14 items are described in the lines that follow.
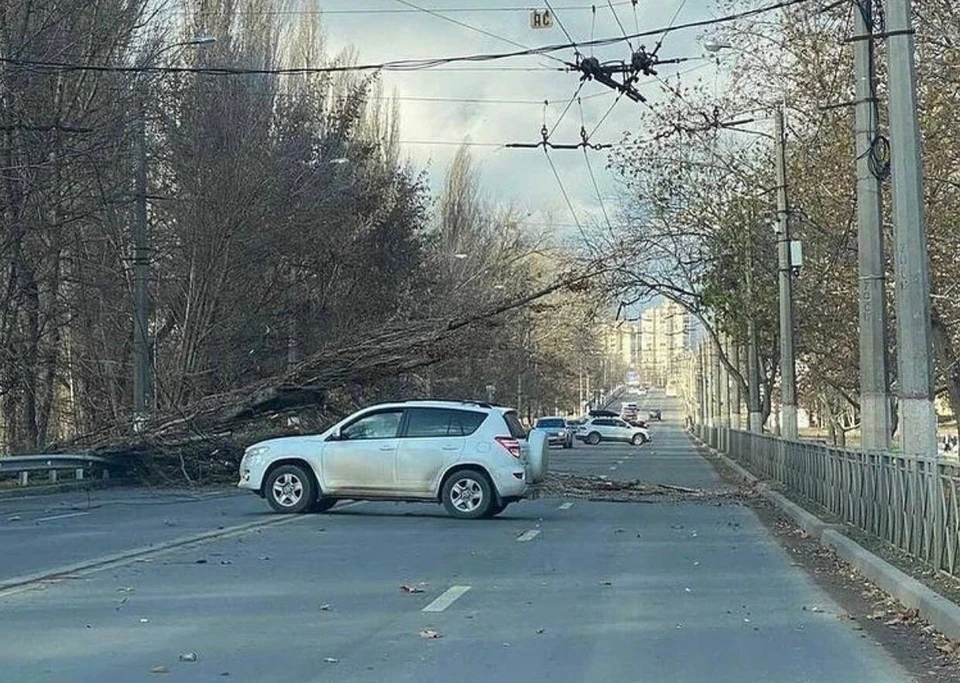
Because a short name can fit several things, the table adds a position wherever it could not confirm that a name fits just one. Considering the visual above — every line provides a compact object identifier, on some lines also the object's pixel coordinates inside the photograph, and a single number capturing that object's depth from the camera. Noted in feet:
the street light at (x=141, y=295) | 99.91
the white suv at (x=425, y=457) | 69.72
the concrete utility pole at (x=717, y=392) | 248.07
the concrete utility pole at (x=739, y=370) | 184.95
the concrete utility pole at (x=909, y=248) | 51.72
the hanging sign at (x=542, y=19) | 74.69
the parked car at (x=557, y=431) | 241.35
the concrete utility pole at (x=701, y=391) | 314.35
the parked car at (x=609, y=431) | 274.46
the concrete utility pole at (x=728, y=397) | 208.74
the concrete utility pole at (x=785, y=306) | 105.40
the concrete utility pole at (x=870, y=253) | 65.57
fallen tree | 91.86
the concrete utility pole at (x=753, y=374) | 139.67
